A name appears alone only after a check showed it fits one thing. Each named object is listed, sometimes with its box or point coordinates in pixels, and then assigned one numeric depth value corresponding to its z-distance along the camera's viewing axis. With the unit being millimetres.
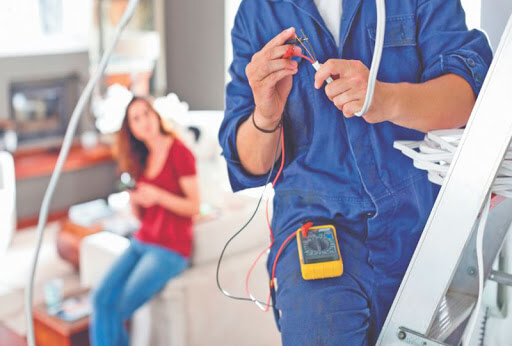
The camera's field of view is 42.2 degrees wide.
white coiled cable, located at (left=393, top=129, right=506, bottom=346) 793
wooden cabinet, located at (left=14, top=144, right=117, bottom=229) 4895
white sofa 2713
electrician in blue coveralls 935
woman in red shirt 2734
